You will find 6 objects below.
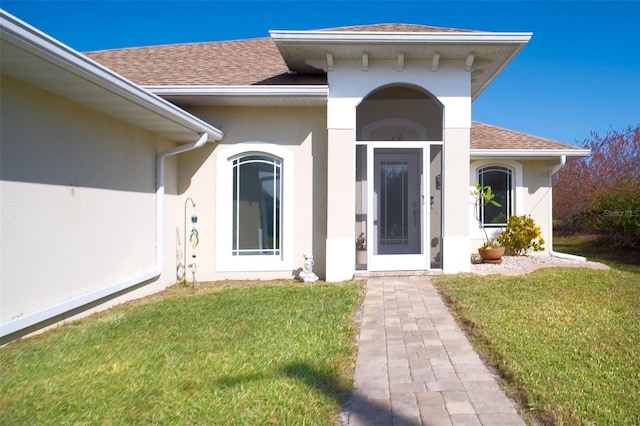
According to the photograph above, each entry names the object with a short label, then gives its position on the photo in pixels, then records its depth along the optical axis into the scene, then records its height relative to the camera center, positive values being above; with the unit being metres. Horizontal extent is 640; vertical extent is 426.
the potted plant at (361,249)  8.39 -0.84
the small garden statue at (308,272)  7.85 -1.23
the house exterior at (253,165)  4.92 +0.85
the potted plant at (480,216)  9.49 -0.16
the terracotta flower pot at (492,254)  9.45 -1.06
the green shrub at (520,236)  10.83 -0.70
